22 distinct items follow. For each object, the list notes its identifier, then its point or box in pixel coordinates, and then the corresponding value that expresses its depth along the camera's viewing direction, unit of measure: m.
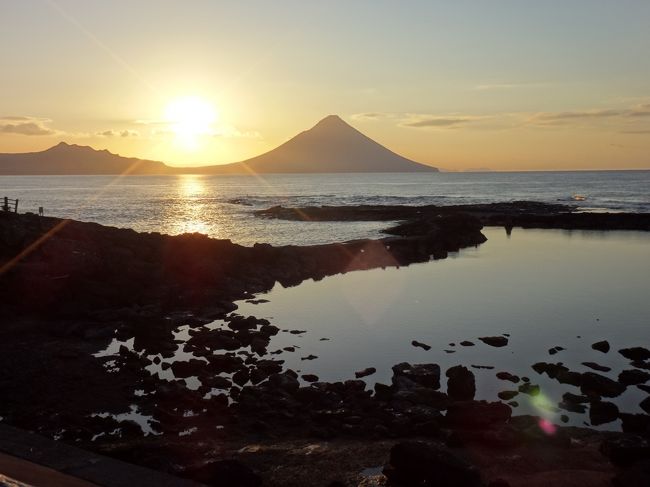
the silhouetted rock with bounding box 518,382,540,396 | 16.08
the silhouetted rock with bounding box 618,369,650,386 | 16.81
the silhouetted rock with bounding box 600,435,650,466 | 11.65
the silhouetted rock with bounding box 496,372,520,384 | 17.12
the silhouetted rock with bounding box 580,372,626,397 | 16.06
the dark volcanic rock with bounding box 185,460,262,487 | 10.31
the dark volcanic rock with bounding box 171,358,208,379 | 17.67
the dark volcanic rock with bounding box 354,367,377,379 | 17.58
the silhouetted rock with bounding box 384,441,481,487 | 10.42
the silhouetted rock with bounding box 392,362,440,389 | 16.25
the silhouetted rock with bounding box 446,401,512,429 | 13.56
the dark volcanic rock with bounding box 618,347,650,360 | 18.90
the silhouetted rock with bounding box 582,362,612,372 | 17.84
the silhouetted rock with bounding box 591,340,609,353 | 19.78
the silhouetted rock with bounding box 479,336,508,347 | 20.72
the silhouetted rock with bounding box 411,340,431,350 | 20.58
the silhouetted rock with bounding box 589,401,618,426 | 14.40
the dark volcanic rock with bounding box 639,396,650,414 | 14.86
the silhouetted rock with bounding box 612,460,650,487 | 10.11
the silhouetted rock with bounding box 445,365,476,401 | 15.76
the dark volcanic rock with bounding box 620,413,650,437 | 13.66
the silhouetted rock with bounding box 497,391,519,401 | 15.75
